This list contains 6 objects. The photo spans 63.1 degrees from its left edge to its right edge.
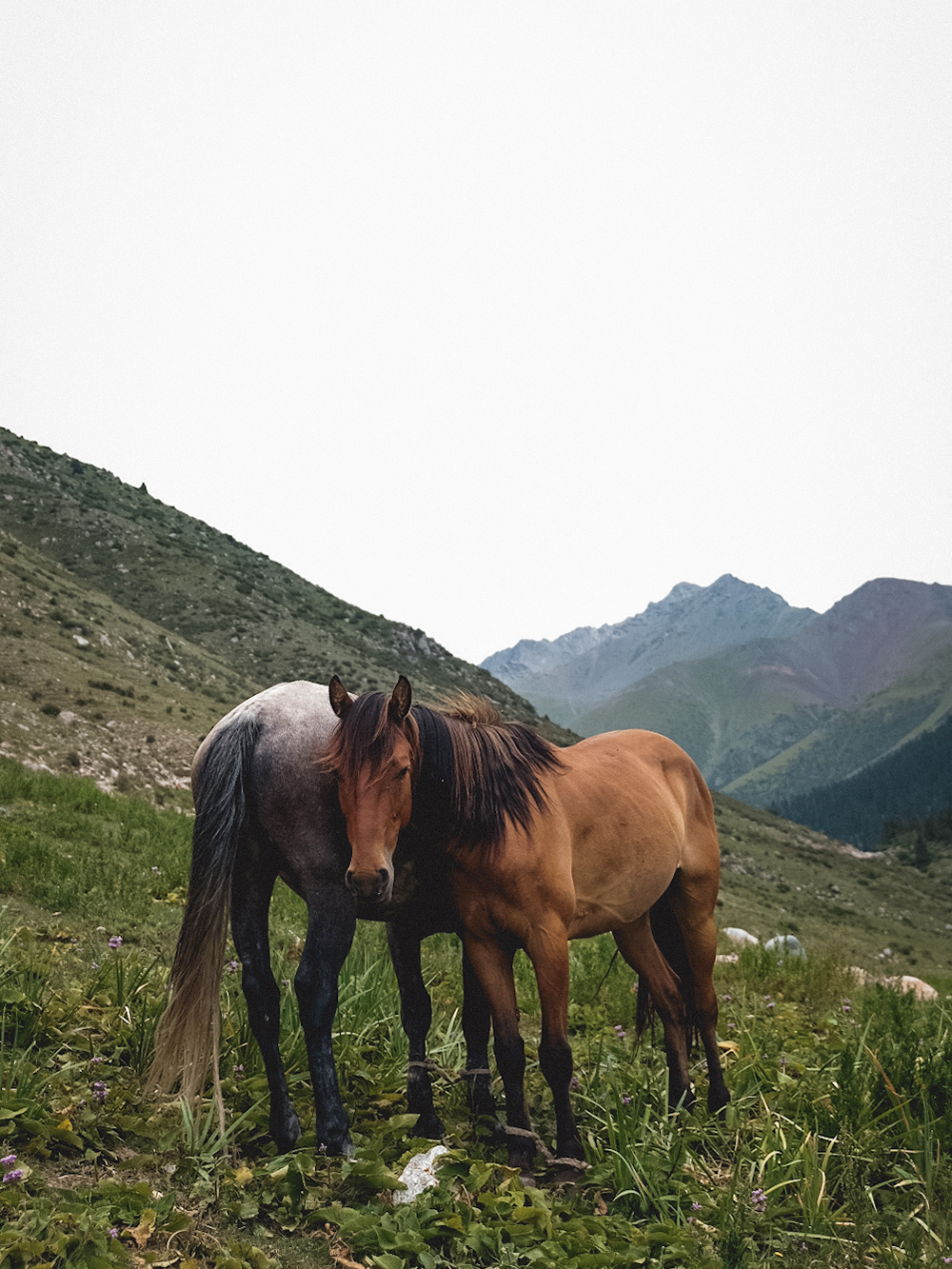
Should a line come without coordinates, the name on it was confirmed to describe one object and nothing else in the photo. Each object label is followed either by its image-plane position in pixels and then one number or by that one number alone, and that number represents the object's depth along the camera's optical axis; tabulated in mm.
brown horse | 3568
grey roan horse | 3695
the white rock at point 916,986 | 9170
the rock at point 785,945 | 9358
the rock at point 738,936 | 12368
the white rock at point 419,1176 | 3414
